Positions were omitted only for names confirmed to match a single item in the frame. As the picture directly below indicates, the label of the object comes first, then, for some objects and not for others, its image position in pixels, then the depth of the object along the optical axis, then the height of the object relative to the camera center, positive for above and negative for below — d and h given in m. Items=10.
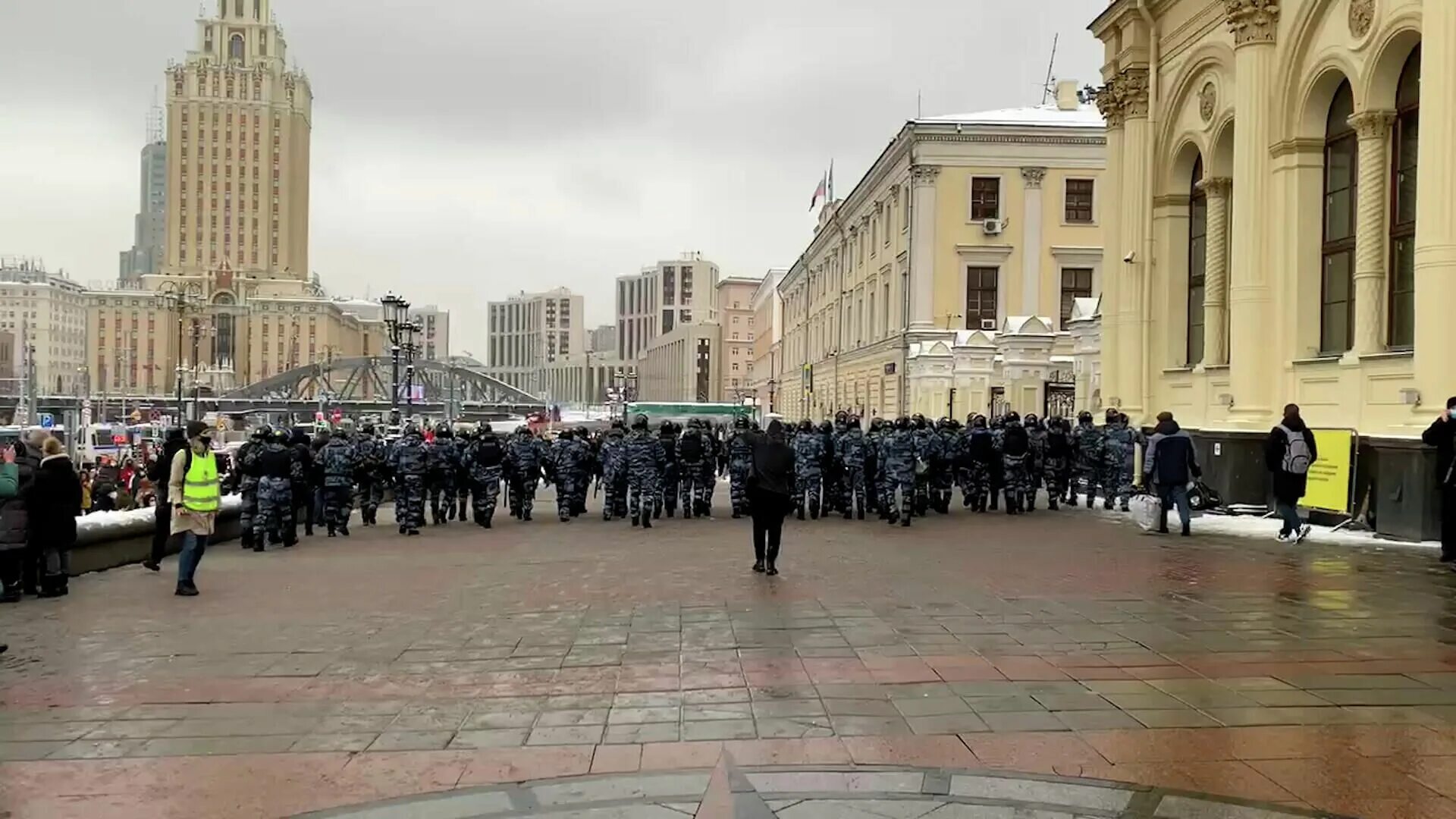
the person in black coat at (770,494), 11.69 -0.94
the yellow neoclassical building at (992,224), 43.78 +7.63
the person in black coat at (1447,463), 11.53 -0.53
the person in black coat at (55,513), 10.80 -1.17
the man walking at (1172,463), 14.99 -0.71
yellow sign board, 14.86 -0.84
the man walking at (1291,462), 13.85 -0.63
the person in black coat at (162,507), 12.96 -1.33
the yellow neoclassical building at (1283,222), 14.15 +3.23
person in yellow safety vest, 11.02 -1.04
